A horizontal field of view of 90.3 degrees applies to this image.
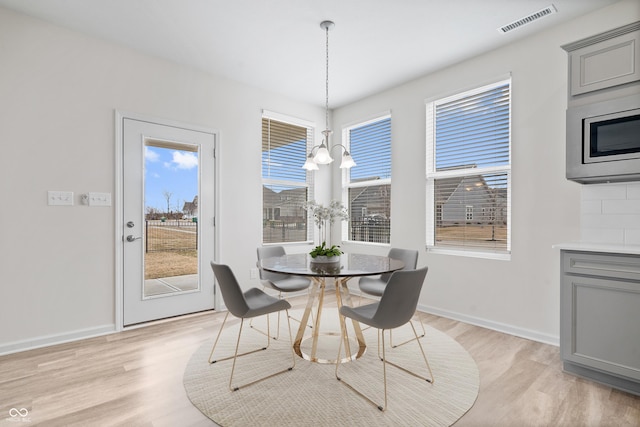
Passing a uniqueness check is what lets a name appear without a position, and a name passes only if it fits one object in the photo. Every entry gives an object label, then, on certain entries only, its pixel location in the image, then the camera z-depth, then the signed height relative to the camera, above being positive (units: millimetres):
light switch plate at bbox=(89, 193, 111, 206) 3111 +134
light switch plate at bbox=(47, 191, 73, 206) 2904 +134
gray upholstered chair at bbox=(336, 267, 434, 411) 1964 -571
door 3363 -84
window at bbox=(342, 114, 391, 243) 4508 +464
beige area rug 1846 -1181
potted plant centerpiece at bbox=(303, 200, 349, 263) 2596 -293
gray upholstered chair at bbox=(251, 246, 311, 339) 3141 -703
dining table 2266 -419
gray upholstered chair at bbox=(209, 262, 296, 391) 2162 -653
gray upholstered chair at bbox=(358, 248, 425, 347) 3008 -685
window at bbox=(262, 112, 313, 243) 4523 +509
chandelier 2754 +502
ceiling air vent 2678 +1716
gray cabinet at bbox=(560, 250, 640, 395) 2096 -721
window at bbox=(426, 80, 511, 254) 3340 +483
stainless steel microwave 2289 +553
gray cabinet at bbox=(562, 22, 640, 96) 2273 +1158
